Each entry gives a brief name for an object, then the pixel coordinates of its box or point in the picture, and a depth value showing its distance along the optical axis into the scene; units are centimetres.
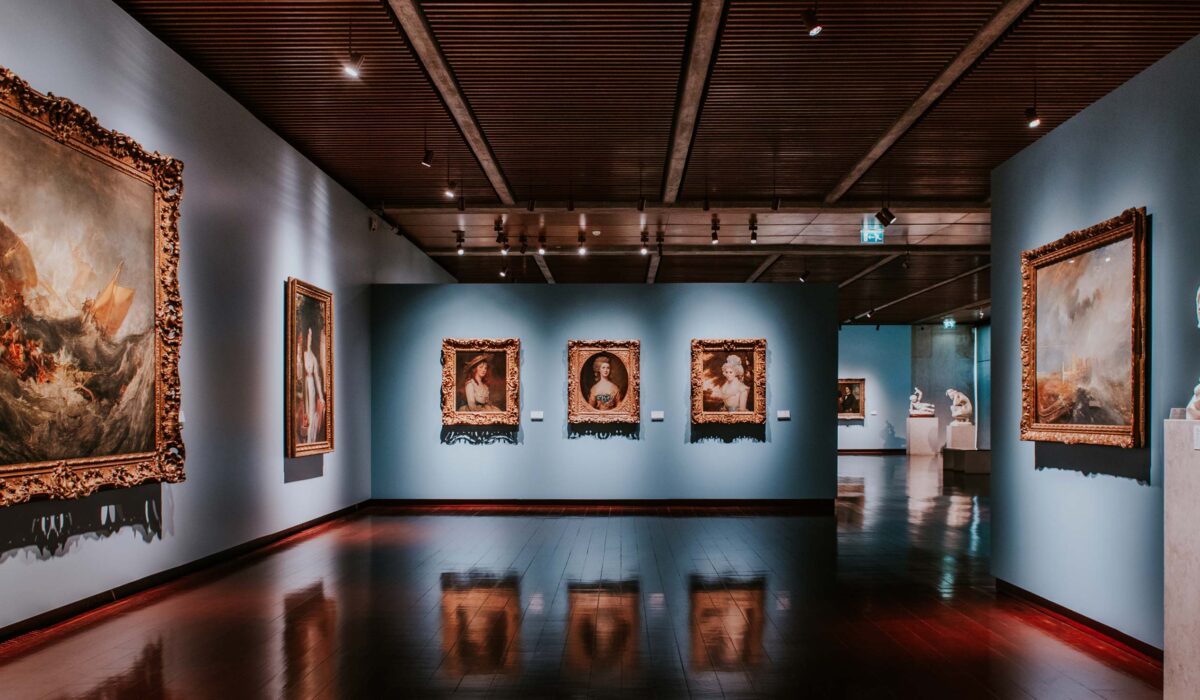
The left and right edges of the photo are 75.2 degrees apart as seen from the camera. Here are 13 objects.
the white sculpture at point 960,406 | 2522
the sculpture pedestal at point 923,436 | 2870
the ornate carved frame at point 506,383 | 1370
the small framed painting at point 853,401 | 2983
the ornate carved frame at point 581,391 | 1377
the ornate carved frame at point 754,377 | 1375
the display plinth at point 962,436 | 2292
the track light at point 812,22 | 651
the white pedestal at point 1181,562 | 431
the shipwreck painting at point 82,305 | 552
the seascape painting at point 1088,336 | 574
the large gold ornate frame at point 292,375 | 992
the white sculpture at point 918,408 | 2891
